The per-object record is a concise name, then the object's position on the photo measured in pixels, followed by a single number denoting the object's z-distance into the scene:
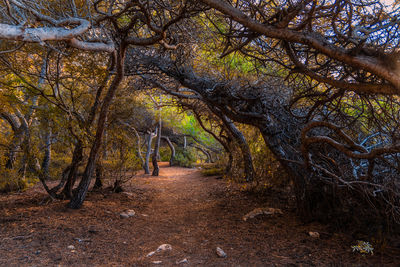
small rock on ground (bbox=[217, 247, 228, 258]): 3.35
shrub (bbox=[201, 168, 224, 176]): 12.21
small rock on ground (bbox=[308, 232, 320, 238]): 3.84
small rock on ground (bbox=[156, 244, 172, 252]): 3.68
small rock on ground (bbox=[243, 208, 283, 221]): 5.09
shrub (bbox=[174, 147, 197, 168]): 19.86
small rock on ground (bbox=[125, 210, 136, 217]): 5.52
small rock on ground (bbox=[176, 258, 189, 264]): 3.19
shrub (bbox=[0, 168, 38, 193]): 5.14
